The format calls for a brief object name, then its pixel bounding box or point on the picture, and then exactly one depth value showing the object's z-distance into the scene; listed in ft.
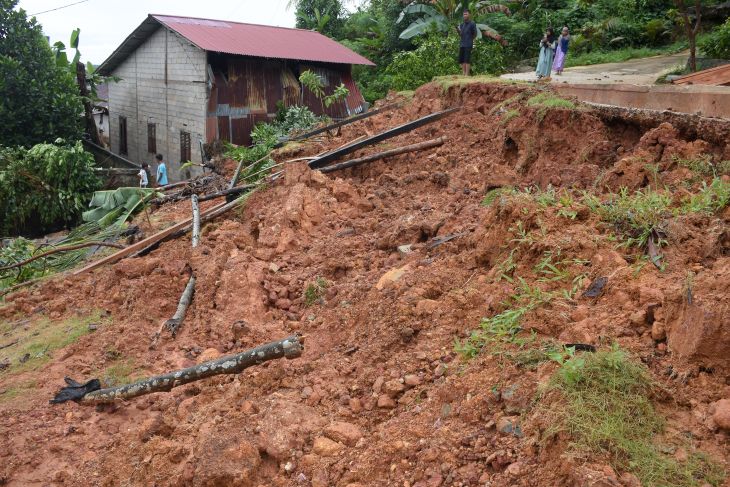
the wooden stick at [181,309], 17.76
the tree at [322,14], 92.22
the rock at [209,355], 15.80
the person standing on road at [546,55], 38.09
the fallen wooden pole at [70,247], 25.63
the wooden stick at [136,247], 25.34
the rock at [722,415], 7.27
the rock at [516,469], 7.55
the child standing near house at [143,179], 47.91
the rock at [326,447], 9.79
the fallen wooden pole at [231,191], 29.27
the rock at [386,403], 10.59
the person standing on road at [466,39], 39.14
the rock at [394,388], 10.75
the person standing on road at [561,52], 38.93
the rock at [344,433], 10.00
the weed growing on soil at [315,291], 17.47
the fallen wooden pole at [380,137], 29.48
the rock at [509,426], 8.27
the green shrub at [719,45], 39.01
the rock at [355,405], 10.92
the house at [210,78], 55.06
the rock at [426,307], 12.71
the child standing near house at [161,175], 48.65
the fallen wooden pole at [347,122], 36.55
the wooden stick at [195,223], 24.11
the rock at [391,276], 15.31
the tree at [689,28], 29.88
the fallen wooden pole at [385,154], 27.53
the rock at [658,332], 9.12
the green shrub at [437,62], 47.73
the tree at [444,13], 65.10
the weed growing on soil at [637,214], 11.69
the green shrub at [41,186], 44.91
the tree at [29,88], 54.44
